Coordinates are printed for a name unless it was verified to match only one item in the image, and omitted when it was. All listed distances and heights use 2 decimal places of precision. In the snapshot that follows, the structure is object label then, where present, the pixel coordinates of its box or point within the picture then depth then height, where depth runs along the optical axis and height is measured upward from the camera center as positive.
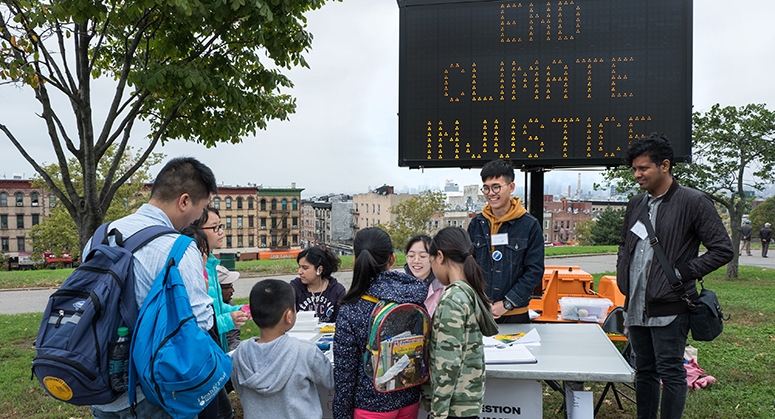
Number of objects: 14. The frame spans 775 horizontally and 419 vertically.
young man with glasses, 3.33 -0.37
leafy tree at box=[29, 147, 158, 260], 28.06 -0.73
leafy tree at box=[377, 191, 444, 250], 47.09 -1.06
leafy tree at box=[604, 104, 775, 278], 12.03 +1.18
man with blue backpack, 1.59 -0.20
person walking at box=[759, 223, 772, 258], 20.42 -1.68
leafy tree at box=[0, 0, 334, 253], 4.63 +1.60
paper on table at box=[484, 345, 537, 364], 2.41 -0.83
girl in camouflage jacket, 2.07 -0.63
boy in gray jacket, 2.23 -0.80
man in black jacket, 2.74 -0.40
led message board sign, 4.94 +1.34
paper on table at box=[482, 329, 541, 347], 2.73 -0.84
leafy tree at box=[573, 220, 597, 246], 67.36 -4.45
